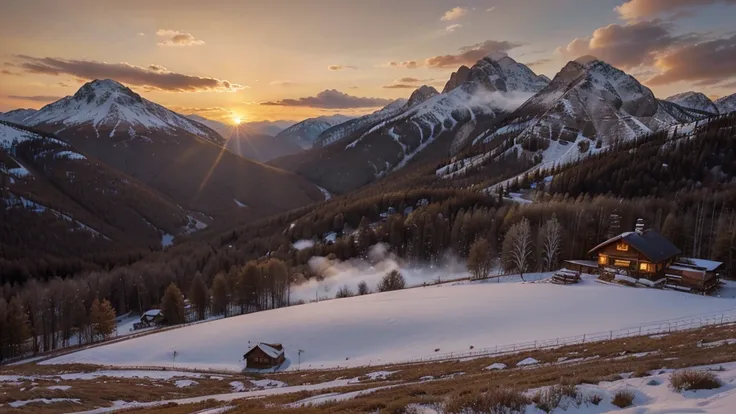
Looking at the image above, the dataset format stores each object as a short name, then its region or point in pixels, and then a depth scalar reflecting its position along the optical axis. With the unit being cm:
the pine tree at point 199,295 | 8406
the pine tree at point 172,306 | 8238
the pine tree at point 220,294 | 8381
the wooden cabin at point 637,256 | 5616
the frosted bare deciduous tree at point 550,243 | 7500
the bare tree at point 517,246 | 7288
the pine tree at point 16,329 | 6775
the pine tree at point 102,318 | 7494
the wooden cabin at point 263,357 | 4878
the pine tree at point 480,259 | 7488
